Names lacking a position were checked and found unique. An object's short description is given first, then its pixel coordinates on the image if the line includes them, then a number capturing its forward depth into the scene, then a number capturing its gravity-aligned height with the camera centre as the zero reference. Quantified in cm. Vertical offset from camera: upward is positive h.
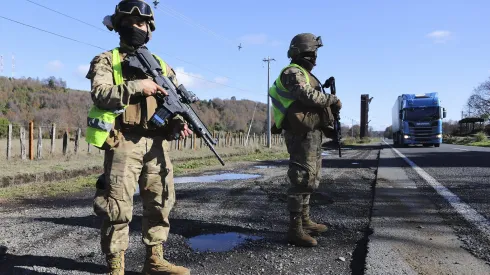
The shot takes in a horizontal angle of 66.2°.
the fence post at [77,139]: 1696 -21
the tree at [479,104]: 6805 +712
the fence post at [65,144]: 1645 -43
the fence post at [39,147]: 1505 -53
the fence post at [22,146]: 1408 -48
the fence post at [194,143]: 2845 -54
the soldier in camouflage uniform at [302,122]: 351 +16
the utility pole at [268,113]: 3974 +271
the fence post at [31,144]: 1451 -40
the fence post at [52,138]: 1609 -17
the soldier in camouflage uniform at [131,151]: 249 -11
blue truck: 2433 +142
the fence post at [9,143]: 1380 -37
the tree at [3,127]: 3311 +52
